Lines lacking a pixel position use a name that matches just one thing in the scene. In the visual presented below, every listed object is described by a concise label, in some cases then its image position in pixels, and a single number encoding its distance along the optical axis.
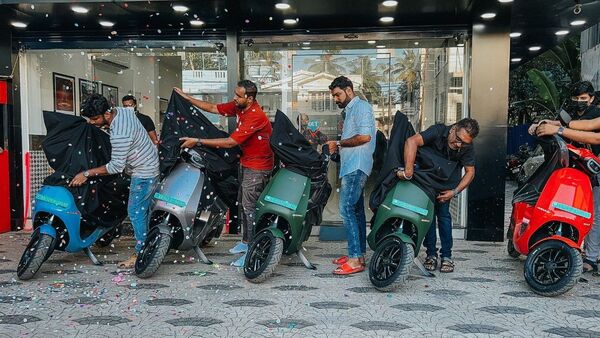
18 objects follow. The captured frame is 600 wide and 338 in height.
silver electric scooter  4.93
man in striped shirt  5.08
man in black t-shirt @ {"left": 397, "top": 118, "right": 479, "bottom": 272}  4.92
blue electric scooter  4.91
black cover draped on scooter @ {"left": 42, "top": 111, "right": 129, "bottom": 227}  5.32
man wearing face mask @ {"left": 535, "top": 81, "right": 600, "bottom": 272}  4.80
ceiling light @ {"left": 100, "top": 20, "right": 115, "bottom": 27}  7.27
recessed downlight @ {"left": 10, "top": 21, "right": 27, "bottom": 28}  7.29
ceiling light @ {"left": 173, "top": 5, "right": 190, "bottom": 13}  6.43
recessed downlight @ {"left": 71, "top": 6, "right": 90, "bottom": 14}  6.41
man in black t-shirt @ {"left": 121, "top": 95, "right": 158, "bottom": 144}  7.09
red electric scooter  4.44
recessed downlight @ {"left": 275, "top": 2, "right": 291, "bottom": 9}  6.43
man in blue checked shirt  5.18
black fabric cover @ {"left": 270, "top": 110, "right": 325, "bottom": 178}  5.15
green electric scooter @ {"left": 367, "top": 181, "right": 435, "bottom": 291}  4.51
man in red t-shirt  5.41
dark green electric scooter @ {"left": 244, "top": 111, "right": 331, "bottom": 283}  4.96
